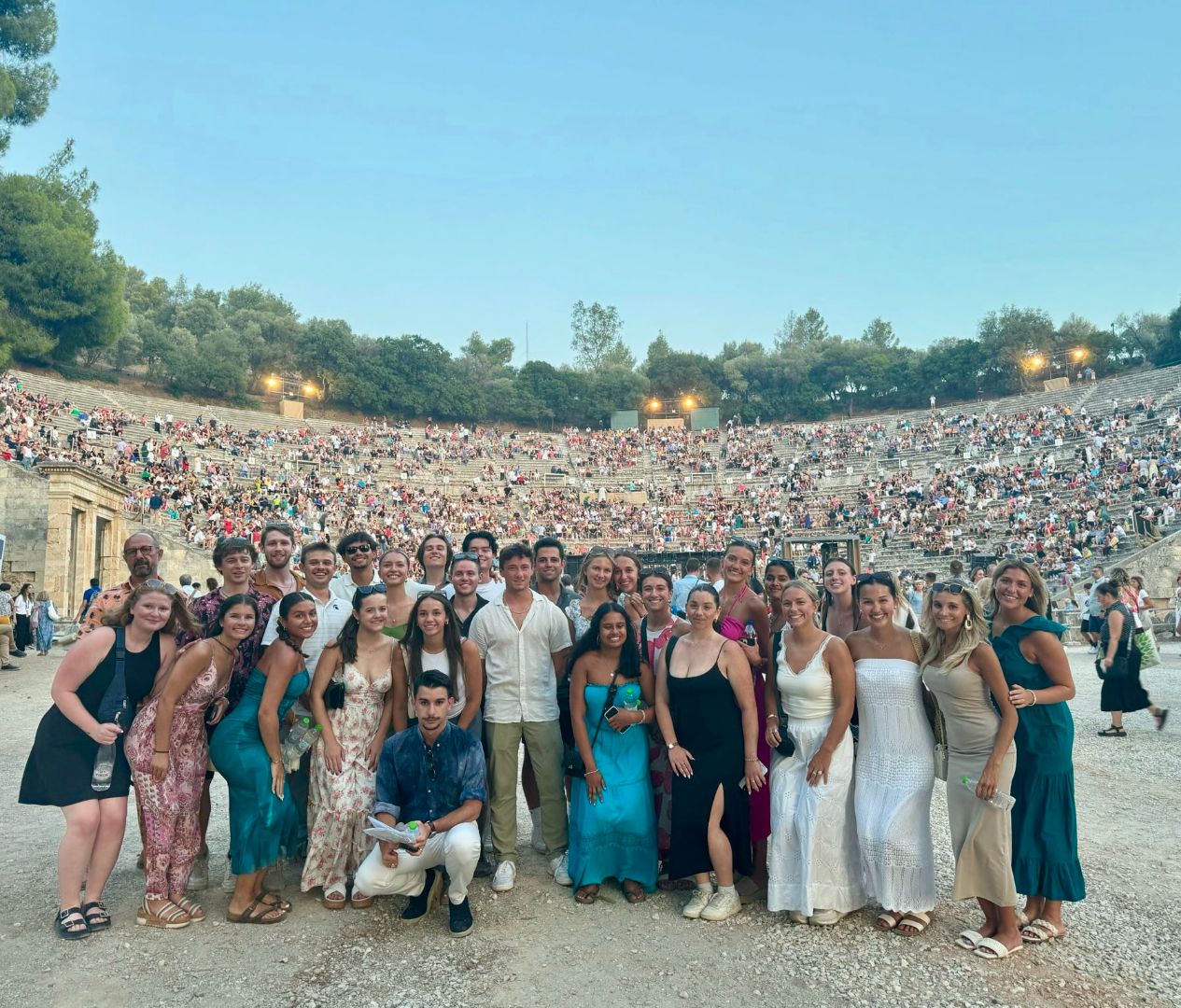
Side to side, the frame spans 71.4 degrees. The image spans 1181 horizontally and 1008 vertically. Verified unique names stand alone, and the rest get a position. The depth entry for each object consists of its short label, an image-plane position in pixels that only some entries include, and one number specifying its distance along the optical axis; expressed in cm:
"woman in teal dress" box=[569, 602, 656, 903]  389
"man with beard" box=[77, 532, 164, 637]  473
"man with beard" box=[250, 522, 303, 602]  449
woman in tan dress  326
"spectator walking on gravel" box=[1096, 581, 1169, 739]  742
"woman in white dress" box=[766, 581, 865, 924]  355
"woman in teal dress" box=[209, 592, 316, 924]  364
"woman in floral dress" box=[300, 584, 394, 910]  380
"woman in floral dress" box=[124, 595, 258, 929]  361
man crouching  356
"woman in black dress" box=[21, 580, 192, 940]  350
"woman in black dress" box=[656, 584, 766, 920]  373
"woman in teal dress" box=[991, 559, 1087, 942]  329
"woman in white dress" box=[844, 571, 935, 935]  345
